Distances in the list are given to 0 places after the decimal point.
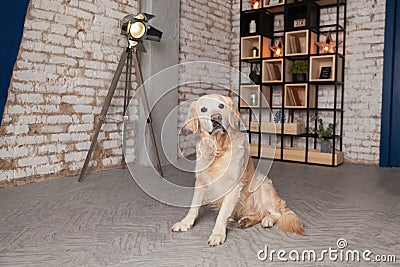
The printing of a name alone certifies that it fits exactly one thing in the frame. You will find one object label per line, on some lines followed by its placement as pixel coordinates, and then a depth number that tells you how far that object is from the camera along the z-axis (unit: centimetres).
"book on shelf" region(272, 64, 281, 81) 520
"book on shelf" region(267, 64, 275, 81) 519
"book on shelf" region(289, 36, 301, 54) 499
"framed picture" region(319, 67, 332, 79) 477
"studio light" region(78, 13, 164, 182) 358
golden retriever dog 202
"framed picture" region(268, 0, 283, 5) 514
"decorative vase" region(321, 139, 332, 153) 475
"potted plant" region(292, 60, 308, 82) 495
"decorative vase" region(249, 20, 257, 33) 536
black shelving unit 480
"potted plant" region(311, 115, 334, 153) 476
